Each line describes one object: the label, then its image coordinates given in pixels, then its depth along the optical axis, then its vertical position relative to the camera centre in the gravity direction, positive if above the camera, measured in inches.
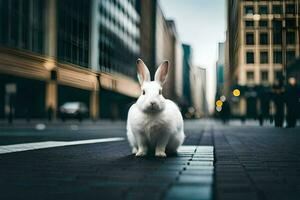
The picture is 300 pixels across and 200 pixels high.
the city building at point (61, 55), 1487.5 +240.7
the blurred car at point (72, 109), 1596.2 +35.3
